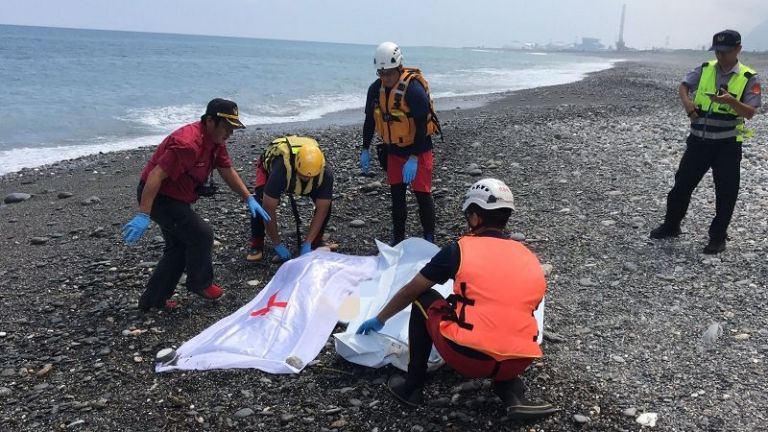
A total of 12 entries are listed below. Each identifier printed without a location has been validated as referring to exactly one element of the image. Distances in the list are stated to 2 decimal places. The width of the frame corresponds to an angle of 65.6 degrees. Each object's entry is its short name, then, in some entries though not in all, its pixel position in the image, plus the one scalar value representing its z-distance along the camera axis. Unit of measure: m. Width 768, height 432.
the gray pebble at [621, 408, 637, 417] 3.53
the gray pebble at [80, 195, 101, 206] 8.33
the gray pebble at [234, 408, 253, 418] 3.66
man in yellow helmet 5.58
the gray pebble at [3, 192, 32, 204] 8.94
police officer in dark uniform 5.40
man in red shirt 4.43
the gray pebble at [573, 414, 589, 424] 3.46
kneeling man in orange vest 3.10
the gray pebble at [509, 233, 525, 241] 6.34
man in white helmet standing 5.60
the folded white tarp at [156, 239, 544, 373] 4.08
